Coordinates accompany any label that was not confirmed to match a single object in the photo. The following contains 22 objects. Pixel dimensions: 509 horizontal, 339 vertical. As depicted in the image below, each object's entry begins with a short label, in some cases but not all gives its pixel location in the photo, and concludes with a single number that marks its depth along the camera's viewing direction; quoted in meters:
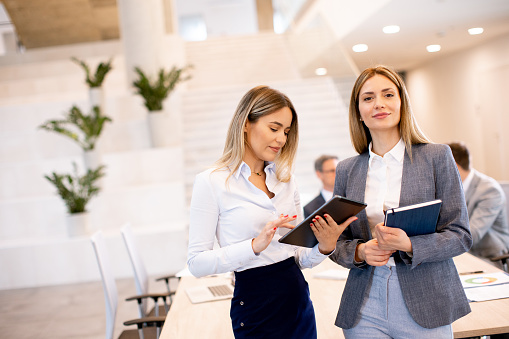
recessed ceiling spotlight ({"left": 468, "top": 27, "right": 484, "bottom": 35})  9.79
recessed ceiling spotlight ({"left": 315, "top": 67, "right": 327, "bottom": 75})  9.72
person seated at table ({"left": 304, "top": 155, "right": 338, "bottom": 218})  4.48
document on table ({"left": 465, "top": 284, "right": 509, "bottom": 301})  2.55
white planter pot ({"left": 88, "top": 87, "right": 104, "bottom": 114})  8.52
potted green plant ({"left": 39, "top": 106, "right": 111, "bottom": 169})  7.62
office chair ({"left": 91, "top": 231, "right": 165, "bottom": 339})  3.17
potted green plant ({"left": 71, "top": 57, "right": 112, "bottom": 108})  8.41
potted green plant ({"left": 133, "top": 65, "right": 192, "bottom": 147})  8.85
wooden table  2.28
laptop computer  2.98
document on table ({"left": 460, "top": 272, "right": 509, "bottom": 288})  2.75
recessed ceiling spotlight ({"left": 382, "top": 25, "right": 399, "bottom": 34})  9.43
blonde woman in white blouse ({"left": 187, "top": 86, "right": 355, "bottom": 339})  1.92
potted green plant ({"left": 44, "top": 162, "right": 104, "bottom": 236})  7.09
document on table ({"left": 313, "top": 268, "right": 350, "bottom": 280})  3.19
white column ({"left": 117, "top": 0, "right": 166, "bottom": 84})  9.86
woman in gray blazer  1.86
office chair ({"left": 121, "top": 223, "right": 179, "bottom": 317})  3.82
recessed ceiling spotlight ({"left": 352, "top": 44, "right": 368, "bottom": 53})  11.33
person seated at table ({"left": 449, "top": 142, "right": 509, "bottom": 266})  3.97
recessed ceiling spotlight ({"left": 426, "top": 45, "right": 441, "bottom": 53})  11.97
